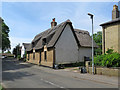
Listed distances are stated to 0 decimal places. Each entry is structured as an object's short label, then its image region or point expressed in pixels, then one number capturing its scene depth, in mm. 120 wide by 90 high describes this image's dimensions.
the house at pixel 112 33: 13546
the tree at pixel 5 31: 25543
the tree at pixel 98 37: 37447
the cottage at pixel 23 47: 39471
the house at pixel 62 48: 16701
